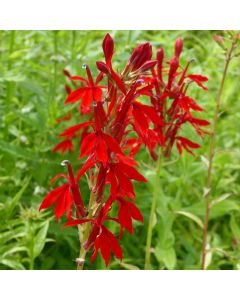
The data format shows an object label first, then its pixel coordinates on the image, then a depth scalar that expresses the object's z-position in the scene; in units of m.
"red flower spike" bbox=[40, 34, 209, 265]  0.30
